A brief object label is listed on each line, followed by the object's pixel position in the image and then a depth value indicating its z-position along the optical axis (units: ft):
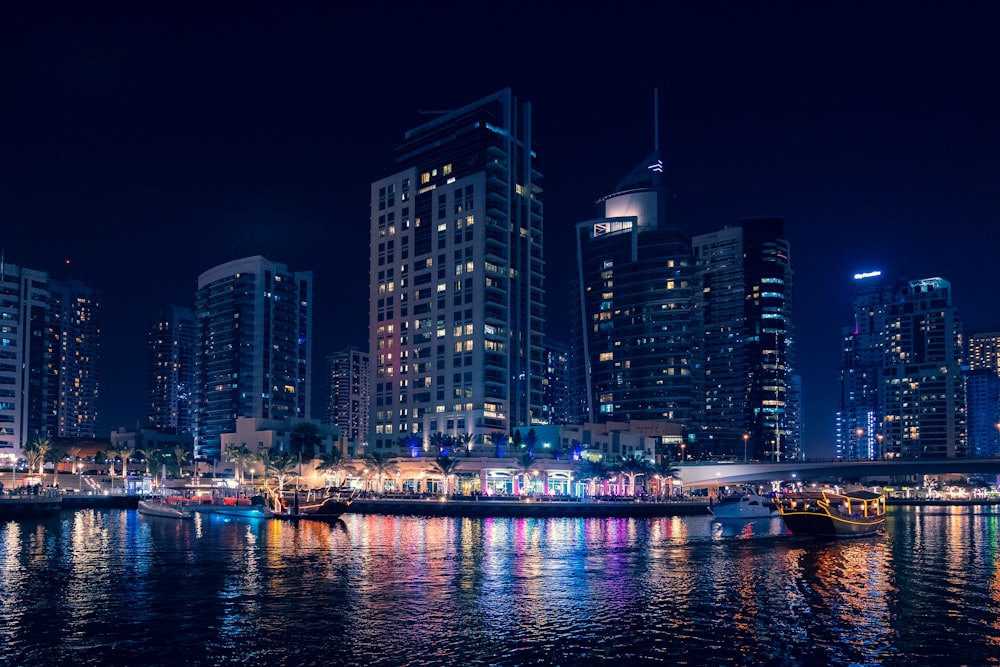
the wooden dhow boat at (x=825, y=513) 350.84
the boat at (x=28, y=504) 503.28
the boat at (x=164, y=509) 489.67
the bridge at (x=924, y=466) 611.06
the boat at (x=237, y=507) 505.86
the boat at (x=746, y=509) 517.14
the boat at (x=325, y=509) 464.65
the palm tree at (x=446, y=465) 635.66
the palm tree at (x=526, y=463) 641.08
